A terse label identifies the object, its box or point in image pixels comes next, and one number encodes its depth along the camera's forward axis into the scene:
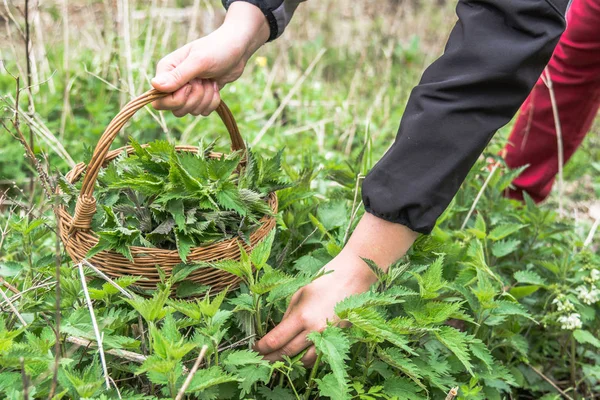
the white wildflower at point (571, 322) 1.69
